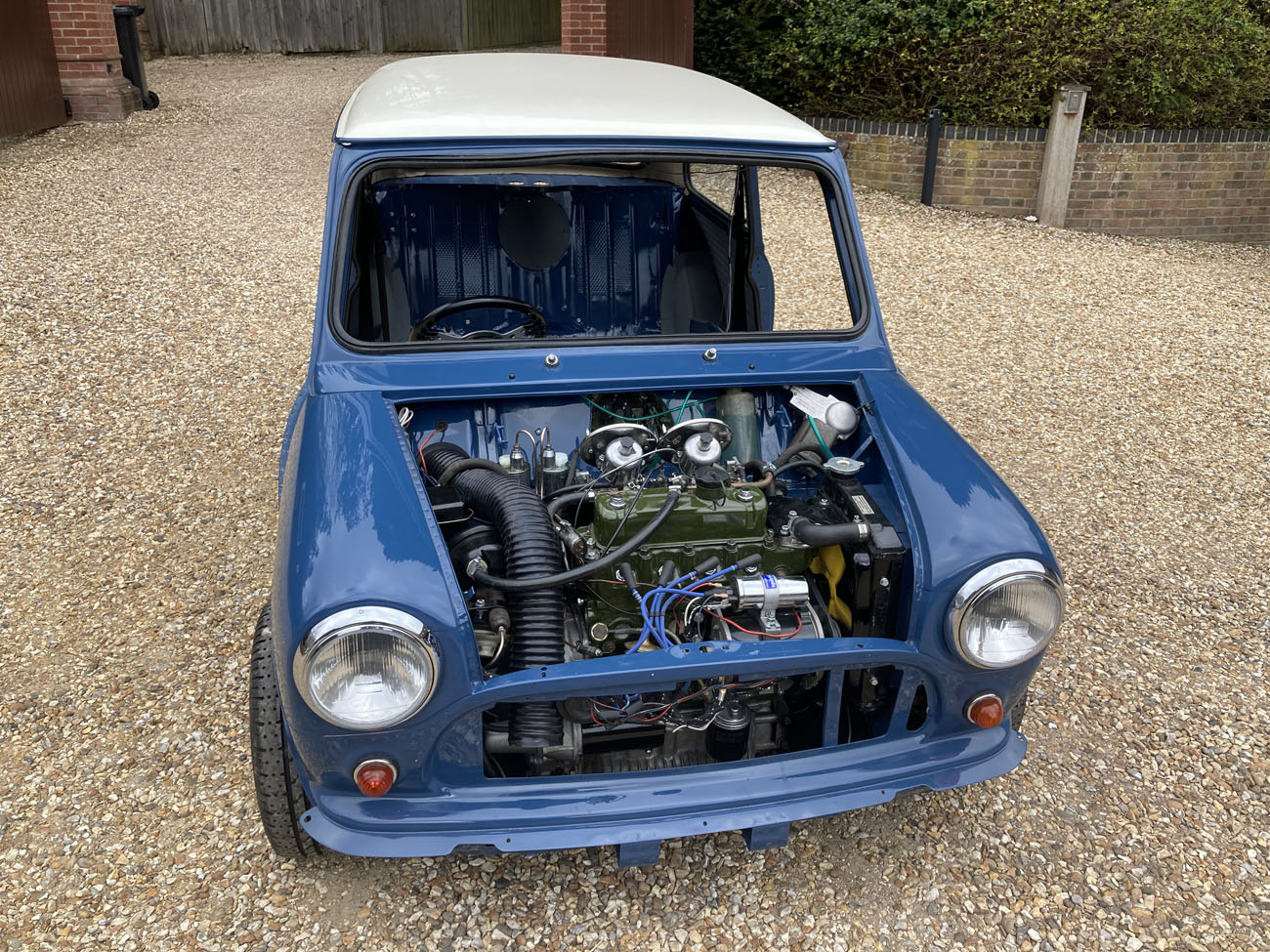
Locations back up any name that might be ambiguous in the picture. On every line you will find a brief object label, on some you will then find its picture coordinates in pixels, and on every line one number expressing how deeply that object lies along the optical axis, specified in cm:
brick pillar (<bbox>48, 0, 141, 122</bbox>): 984
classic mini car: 223
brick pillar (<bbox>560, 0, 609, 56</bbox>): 998
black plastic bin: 1057
